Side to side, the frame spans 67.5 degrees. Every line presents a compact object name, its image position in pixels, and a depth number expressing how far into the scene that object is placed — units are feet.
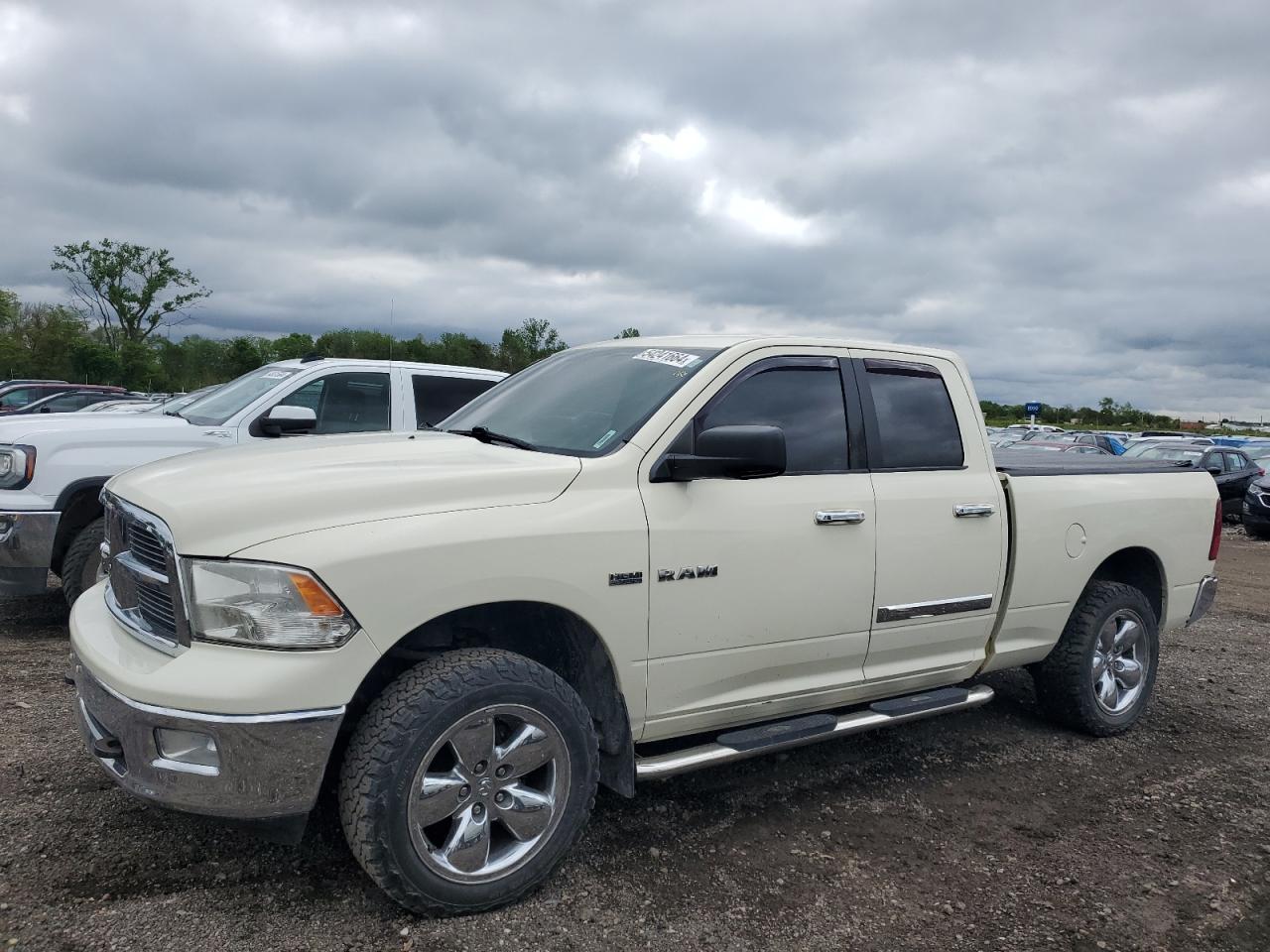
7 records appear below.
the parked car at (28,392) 76.74
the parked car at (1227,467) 59.41
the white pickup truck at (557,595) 8.91
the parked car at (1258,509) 52.75
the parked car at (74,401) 68.33
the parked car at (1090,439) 83.51
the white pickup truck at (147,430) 18.45
